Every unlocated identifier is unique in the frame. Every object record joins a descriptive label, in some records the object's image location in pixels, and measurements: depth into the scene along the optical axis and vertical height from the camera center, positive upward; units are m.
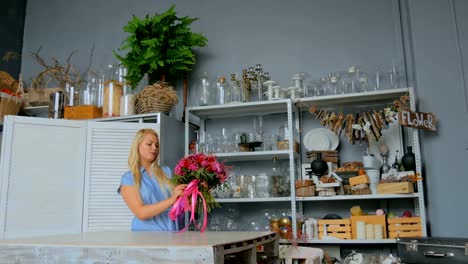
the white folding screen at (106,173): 3.59 +0.30
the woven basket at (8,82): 4.32 +1.24
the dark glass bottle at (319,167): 3.53 +0.31
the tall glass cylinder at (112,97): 3.91 +0.97
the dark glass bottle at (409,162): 3.27 +0.32
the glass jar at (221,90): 3.95 +1.03
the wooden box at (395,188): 3.19 +0.13
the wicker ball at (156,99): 3.78 +0.92
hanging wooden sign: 3.12 +0.60
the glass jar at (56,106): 4.09 +0.94
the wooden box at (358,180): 3.34 +0.20
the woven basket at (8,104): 3.96 +0.94
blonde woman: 2.47 +0.14
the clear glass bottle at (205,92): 3.95 +1.01
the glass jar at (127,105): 3.87 +0.89
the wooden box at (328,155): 3.65 +0.42
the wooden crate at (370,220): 3.31 -0.10
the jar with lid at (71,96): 4.18 +1.06
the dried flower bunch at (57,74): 4.49 +1.39
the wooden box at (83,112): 3.92 +0.85
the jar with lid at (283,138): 3.62 +0.57
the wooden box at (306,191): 3.48 +0.12
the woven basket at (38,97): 4.25 +1.07
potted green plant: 3.81 +1.38
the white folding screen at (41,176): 3.44 +0.27
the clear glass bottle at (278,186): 3.58 +0.17
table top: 1.51 -0.11
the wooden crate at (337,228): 3.37 -0.16
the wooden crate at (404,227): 3.22 -0.15
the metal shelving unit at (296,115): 3.28 +0.82
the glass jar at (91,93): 4.17 +1.08
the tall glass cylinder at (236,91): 3.92 +1.01
